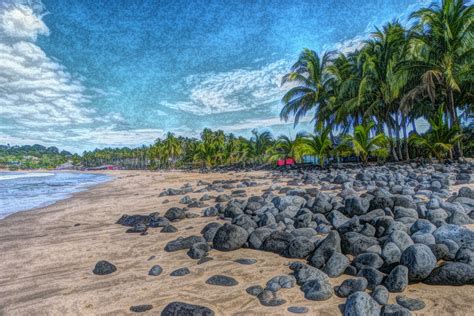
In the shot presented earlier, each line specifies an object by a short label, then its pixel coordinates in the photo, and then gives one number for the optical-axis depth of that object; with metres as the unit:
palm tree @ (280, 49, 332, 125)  23.33
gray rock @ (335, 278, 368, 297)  2.51
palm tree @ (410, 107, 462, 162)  14.51
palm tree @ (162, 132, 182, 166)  63.28
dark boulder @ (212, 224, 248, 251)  3.92
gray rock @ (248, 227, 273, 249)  3.90
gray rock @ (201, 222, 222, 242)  4.34
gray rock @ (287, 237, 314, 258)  3.39
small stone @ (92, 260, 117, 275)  3.50
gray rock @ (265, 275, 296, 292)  2.74
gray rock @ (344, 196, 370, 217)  4.59
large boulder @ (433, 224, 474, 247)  2.93
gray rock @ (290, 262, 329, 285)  2.77
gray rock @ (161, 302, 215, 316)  2.39
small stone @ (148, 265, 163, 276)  3.33
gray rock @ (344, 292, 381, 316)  2.10
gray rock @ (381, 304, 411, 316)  2.07
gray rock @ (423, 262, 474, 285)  2.48
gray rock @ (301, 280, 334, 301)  2.52
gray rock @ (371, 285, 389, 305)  2.27
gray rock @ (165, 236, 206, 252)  4.12
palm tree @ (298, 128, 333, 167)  16.66
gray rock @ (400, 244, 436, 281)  2.56
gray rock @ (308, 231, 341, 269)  3.10
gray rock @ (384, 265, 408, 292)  2.46
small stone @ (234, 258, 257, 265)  3.44
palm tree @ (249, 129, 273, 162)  39.72
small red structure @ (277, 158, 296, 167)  34.81
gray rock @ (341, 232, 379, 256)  3.22
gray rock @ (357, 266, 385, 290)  2.55
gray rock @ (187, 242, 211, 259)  3.74
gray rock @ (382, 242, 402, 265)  2.76
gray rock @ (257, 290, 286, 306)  2.51
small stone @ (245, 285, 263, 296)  2.72
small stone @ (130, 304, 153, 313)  2.58
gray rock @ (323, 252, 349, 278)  2.86
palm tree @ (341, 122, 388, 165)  15.46
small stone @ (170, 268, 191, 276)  3.26
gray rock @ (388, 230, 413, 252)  2.97
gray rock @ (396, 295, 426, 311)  2.24
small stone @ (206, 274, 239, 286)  2.96
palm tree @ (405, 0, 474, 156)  15.05
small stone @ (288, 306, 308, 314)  2.36
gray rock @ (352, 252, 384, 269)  2.78
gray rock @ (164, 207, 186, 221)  6.10
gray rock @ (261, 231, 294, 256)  3.62
